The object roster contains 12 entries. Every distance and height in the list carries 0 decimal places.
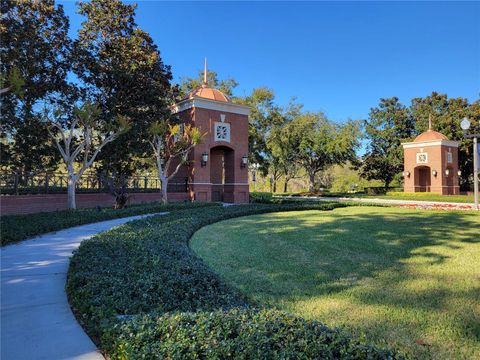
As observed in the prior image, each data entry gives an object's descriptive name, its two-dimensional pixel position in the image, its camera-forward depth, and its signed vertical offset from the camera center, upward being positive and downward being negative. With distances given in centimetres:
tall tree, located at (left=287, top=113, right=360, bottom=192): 3359 +424
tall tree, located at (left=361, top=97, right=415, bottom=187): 3806 +490
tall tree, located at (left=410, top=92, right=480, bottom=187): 3491 +645
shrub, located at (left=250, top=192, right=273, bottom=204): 2009 -85
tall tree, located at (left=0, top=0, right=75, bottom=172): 1238 +454
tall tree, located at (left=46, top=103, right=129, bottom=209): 1274 +238
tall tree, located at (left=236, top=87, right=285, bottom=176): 3219 +610
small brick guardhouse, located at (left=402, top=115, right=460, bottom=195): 3158 +161
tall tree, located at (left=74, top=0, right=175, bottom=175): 1584 +528
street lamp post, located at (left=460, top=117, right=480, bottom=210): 1550 +94
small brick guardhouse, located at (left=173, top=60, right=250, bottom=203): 1933 +216
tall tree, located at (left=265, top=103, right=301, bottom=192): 3369 +410
